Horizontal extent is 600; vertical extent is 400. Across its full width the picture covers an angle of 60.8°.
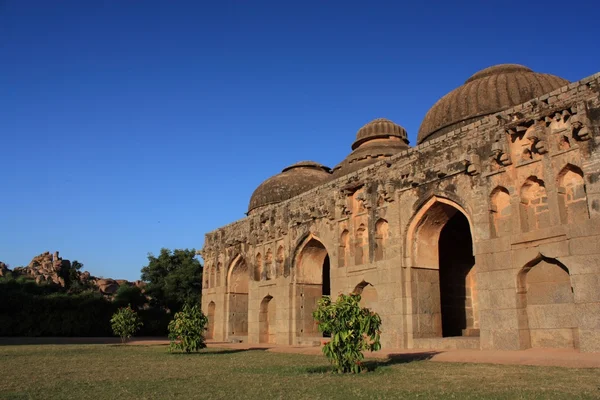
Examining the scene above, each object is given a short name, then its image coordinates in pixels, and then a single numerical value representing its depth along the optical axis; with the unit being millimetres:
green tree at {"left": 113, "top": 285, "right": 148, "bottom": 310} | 29503
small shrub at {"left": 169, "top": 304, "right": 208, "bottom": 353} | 13781
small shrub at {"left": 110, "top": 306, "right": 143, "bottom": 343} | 19234
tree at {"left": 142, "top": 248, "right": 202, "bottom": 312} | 32812
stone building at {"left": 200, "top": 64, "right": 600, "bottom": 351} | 10555
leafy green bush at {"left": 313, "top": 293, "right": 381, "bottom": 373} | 8414
